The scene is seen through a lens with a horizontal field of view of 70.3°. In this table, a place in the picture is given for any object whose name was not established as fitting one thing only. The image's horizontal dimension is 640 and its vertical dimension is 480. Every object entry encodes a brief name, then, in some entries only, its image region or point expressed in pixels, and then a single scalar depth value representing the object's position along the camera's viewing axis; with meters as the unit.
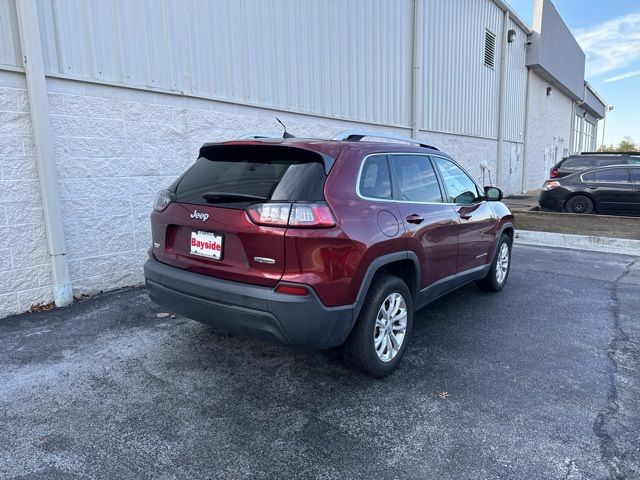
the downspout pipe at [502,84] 16.19
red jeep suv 2.84
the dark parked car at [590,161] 13.06
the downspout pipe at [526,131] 19.30
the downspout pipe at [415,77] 10.50
